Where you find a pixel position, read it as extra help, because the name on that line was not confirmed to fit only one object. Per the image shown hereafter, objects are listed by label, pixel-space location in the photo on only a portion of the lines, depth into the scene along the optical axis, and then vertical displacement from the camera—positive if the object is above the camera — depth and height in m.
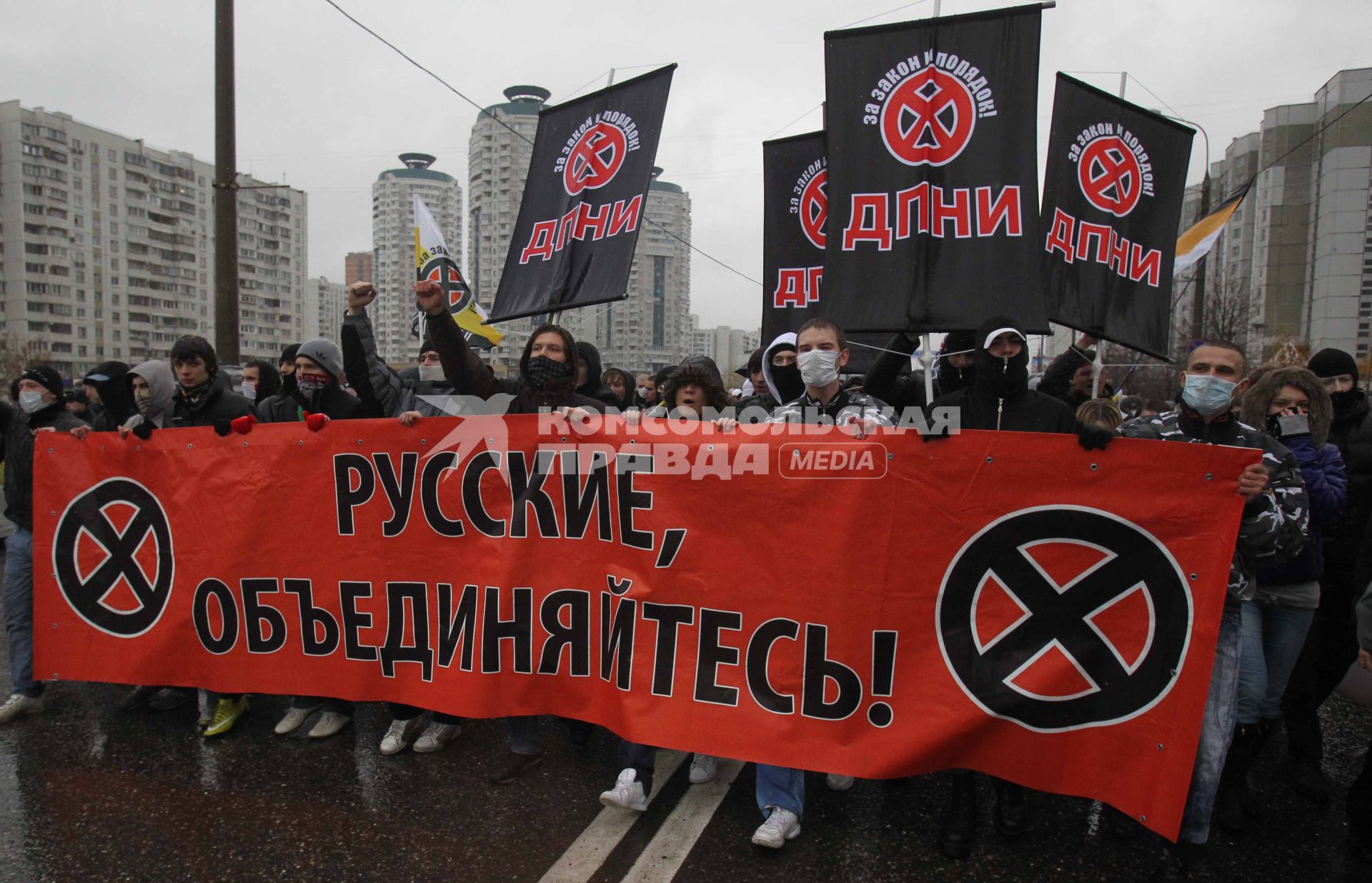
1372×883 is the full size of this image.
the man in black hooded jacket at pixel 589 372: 4.95 +0.09
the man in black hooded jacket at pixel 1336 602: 3.43 -0.89
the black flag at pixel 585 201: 4.54 +1.10
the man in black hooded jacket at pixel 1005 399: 3.07 +0.00
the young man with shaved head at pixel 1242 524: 2.63 -0.37
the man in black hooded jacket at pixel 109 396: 4.32 -0.14
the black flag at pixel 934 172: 3.62 +1.05
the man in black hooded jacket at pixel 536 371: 3.39 +0.06
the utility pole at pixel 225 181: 7.71 +1.91
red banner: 2.70 -0.79
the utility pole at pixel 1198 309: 16.66 +2.09
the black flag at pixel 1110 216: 4.54 +1.09
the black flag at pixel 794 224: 5.58 +1.19
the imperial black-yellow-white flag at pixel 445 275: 7.95 +1.07
